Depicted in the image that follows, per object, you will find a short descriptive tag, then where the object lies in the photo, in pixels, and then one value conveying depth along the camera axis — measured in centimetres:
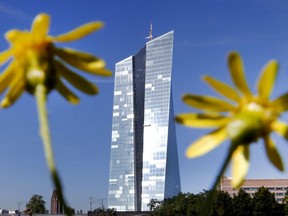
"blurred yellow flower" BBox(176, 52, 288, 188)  66
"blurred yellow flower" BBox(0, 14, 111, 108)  72
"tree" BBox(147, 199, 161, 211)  8250
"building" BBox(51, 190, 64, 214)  10769
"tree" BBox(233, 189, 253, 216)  4847
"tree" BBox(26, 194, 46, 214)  9494
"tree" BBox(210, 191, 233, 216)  4858
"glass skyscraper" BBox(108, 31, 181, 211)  12454
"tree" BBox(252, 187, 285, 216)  4700
